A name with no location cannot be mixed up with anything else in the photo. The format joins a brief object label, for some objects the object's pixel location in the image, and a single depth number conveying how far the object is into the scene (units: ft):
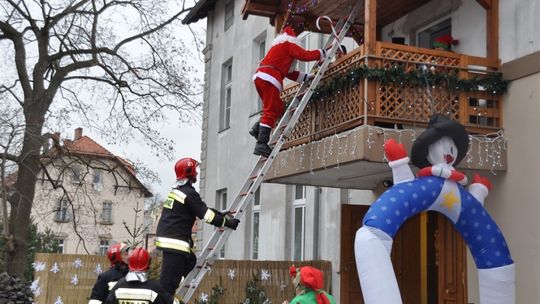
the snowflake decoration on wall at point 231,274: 41.60
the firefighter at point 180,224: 23.41
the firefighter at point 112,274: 24.16
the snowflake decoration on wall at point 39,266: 38.71
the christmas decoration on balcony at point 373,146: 25.59
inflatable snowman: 21.06
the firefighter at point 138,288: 19.83
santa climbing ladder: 29.07
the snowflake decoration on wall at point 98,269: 39.95
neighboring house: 65.21
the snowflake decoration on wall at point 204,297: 40.86
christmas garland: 26.30
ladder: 24.58
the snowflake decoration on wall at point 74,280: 39.27
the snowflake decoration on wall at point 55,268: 38.89
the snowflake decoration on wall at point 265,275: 42.16
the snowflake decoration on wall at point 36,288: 38.65
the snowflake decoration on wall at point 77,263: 39.47
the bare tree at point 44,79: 60.59
